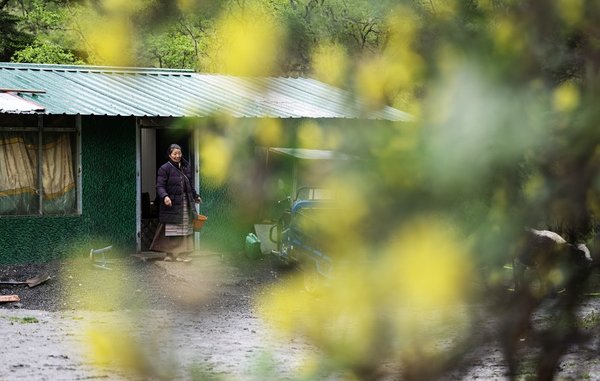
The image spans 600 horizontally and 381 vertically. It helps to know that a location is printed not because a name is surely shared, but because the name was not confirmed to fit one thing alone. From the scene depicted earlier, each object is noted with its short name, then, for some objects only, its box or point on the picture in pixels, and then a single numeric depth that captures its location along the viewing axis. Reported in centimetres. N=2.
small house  1358
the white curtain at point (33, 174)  1365
